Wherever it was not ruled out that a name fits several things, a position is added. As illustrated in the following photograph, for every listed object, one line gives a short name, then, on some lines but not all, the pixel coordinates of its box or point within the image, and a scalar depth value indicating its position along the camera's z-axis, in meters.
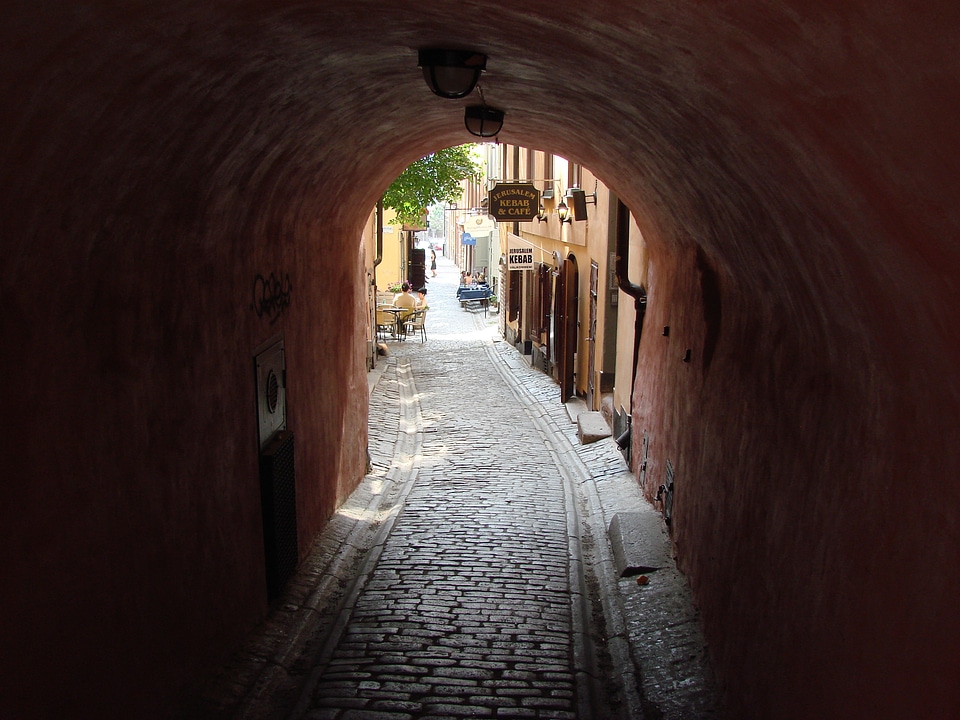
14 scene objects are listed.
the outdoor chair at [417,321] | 26.06
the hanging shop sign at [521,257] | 21.44
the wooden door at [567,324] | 16.31
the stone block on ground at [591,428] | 12.92
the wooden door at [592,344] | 14.92
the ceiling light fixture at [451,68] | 5.39
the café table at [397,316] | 25.39
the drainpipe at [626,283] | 10.85
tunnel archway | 2.74
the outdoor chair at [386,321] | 25.61
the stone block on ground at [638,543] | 7.87
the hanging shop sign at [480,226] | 26.19
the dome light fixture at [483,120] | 7.93
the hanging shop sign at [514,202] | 17.25
